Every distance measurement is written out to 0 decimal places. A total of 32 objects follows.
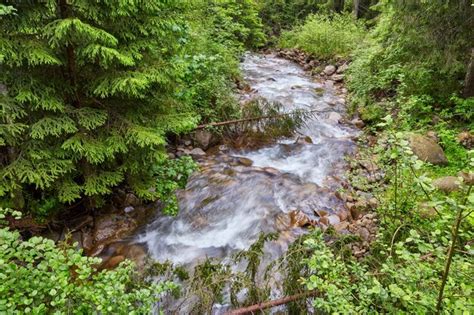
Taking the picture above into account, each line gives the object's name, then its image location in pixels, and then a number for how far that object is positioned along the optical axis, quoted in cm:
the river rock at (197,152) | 682
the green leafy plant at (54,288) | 198
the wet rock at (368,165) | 580
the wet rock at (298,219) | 499
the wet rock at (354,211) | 491
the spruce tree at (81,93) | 325
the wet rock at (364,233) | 421
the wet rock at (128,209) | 499
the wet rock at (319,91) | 1096
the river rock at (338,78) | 1201
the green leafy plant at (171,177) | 454
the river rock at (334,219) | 488
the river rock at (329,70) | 1294
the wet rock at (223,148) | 723
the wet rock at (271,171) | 657
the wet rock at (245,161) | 683
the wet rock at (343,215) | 497
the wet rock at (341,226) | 461
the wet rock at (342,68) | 1238
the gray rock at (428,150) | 548
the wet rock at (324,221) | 491
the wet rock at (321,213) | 514
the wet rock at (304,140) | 782
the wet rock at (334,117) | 870
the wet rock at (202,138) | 708
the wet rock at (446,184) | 457
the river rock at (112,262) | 420
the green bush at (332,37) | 1415
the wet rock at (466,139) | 573
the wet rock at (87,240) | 438
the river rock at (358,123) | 826
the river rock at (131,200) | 504
